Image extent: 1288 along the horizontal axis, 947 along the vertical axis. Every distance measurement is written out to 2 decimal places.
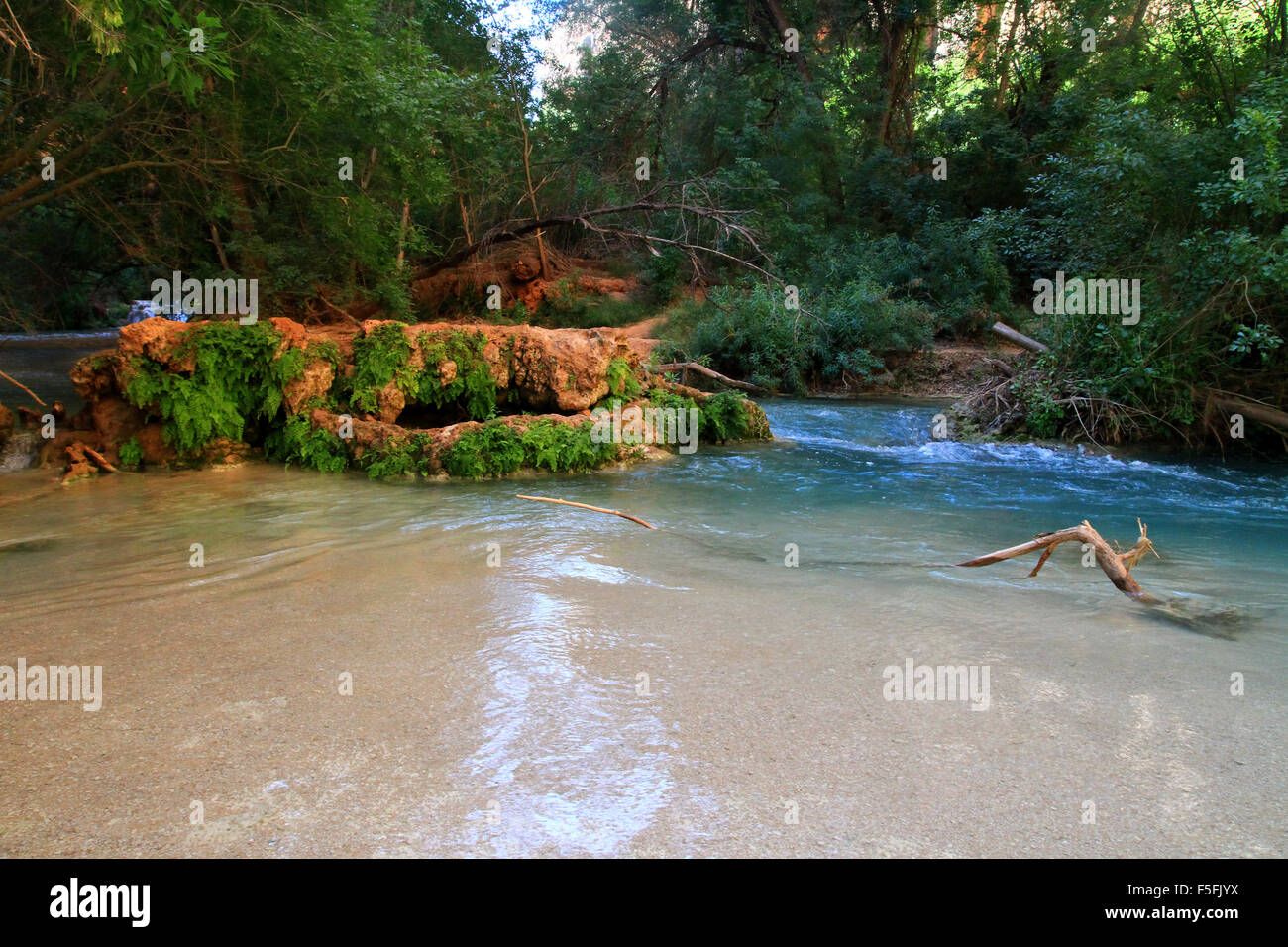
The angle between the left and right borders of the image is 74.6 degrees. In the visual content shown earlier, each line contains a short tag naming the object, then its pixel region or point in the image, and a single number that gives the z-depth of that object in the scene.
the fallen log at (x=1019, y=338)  15.16
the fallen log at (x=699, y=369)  14.24
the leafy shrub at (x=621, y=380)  12.25
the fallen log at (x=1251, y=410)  12.08
